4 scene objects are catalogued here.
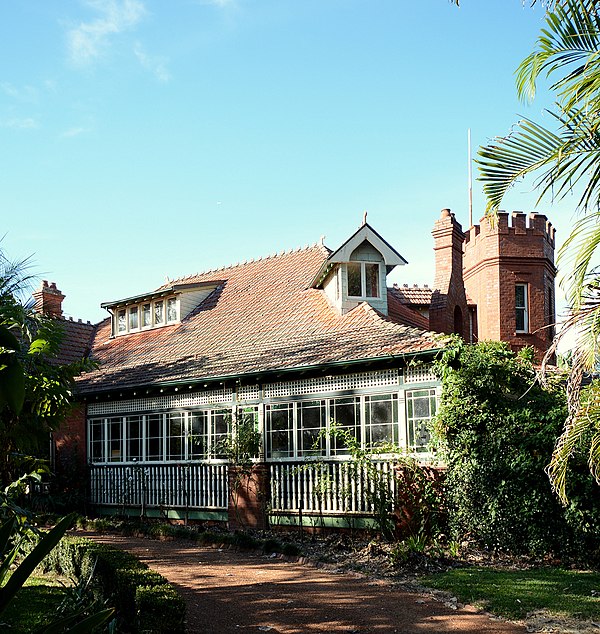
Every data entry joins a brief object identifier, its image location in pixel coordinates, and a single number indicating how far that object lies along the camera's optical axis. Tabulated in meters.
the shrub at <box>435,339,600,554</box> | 12.12
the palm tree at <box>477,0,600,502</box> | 6.66
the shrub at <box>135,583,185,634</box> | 7.41
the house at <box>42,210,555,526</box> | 15.98
